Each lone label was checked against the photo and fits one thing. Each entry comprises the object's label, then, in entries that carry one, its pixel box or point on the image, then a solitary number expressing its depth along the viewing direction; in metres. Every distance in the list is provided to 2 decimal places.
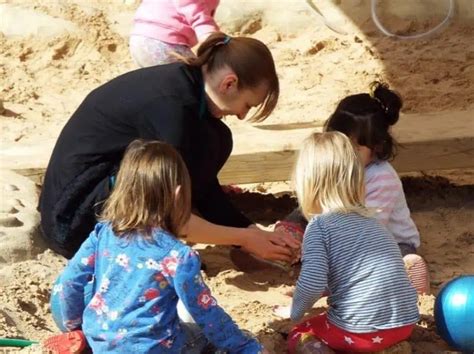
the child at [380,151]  8.27
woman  7.41
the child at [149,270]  5.89
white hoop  15.25
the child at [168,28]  9.34
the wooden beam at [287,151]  9.35
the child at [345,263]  6.57
